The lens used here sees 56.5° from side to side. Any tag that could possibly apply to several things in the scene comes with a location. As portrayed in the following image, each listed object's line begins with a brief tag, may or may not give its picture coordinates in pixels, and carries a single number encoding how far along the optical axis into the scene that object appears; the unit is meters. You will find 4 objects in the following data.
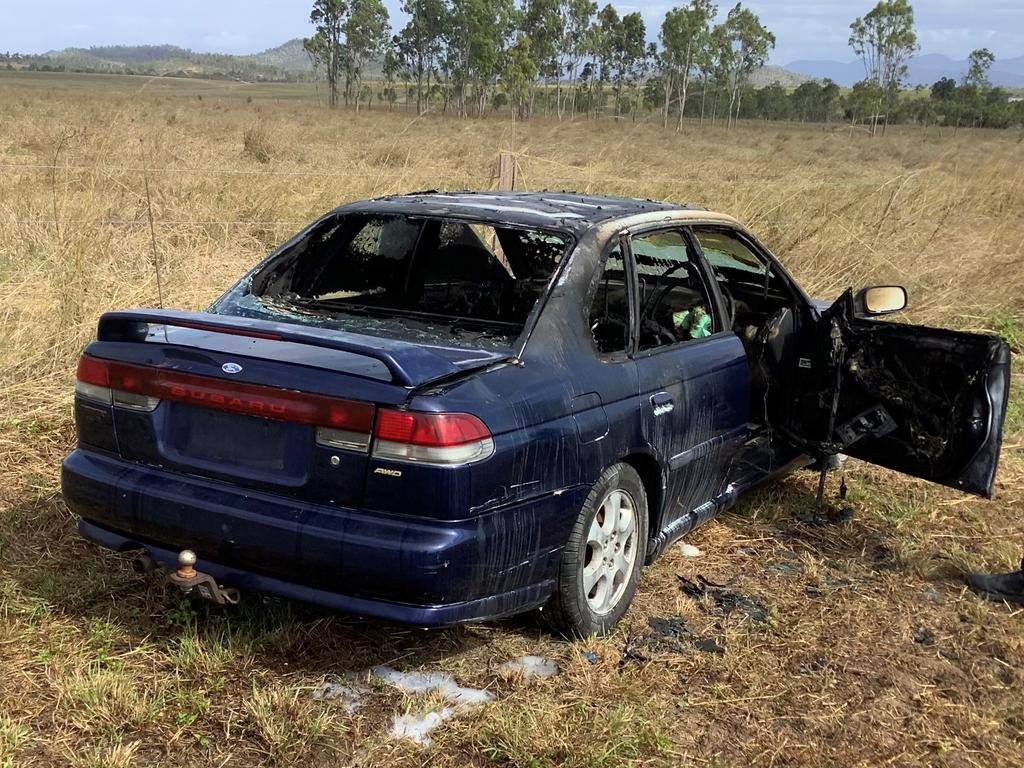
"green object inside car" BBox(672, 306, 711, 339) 4.20
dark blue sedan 2.70
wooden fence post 8.60
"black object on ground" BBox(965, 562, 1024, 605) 4.01
